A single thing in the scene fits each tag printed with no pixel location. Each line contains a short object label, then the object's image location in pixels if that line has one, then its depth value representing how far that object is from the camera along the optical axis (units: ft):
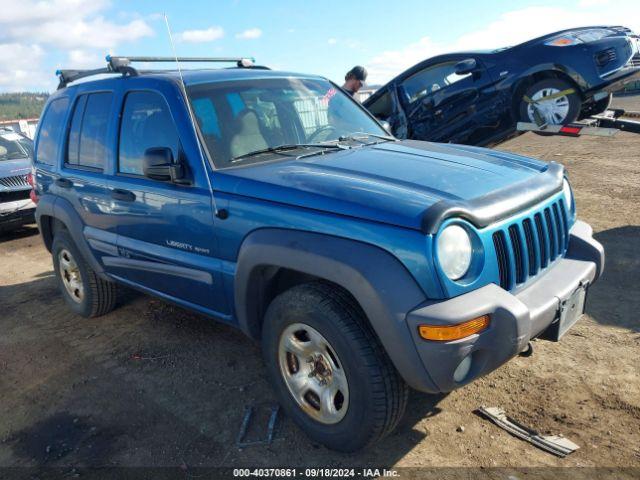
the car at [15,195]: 27.07
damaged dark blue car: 20.33
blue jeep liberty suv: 7.75
